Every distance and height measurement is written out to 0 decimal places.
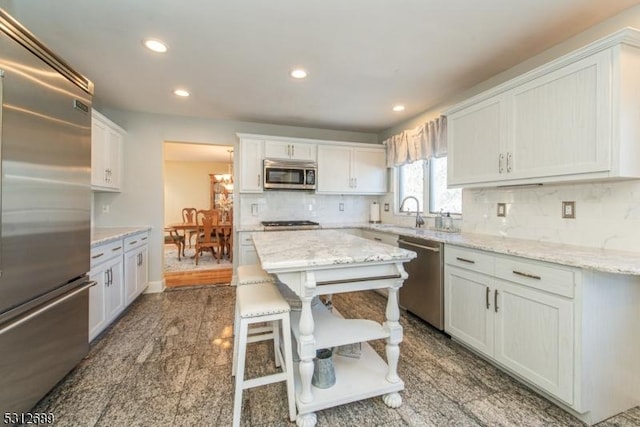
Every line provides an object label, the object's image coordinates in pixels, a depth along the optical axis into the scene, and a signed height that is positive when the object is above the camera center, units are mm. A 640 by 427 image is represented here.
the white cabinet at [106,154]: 3025 +677
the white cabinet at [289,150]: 4020 +912
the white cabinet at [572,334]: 1542 -705
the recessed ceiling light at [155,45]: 2152 +1304
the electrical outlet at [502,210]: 2590 +38
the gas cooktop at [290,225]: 3877 -172
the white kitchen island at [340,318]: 1515 -641
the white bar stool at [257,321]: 1495 -628
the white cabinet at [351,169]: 4305 +689
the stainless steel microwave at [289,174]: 3965 +551
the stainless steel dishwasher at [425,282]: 2561 -662
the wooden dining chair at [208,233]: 5598 -415
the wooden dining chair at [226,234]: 5820 -457
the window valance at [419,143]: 3236 +910
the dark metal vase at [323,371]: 1680 -946
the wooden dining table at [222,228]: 5727 -337
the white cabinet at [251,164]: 3926 +682
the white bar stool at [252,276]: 2032 -472
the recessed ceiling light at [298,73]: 2619 +1325
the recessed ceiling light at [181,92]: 3096 +1338
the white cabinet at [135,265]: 3150 -641
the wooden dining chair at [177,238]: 5971 -561
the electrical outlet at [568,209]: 2058 +36
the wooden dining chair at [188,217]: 6824 -116
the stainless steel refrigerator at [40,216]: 1340 -27
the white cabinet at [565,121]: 1602 +630
